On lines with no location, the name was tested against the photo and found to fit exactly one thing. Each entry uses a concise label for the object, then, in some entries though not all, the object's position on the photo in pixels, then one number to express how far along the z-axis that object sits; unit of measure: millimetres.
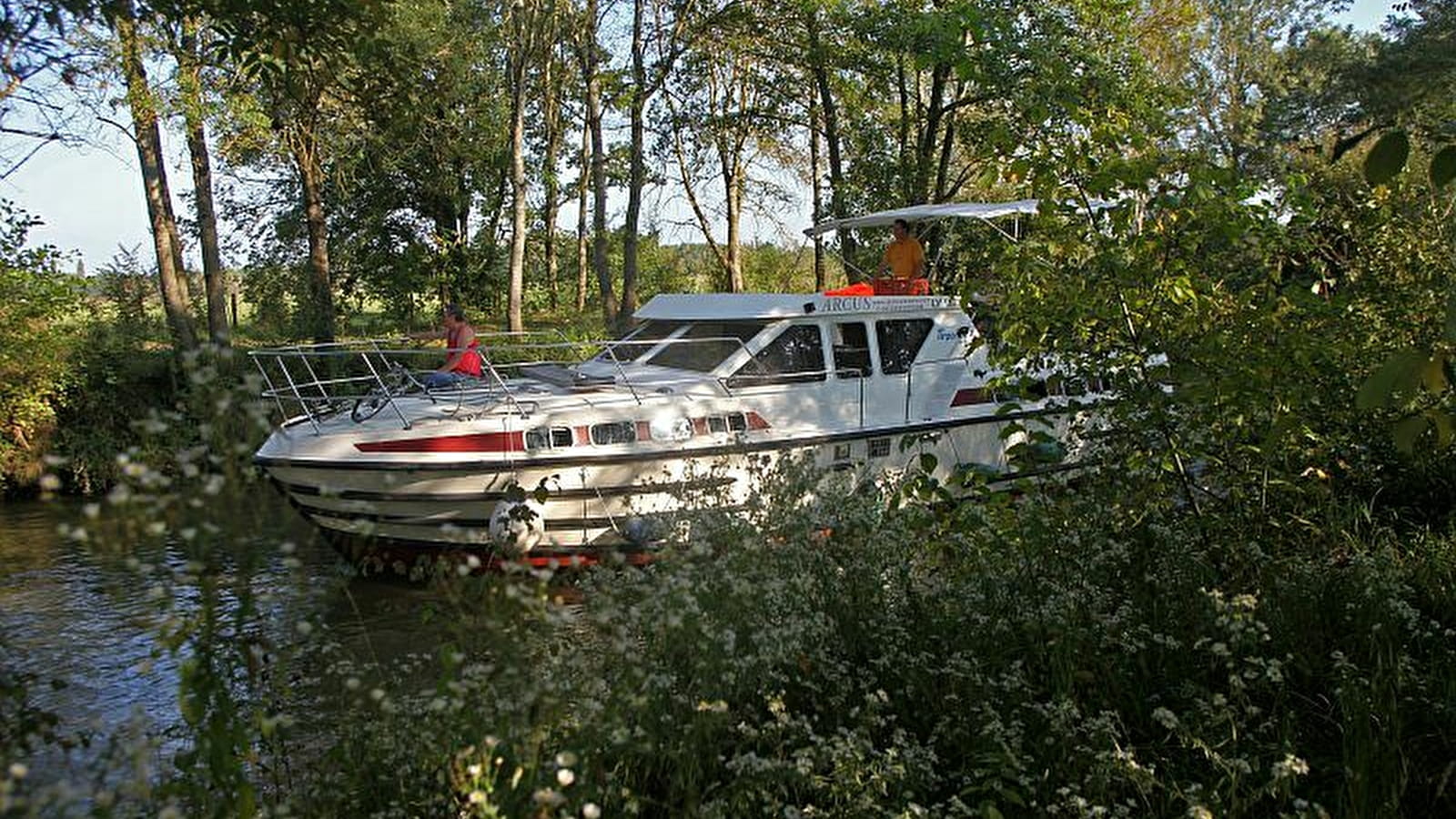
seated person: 11117
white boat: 9602
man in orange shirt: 11992
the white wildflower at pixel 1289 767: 3094
